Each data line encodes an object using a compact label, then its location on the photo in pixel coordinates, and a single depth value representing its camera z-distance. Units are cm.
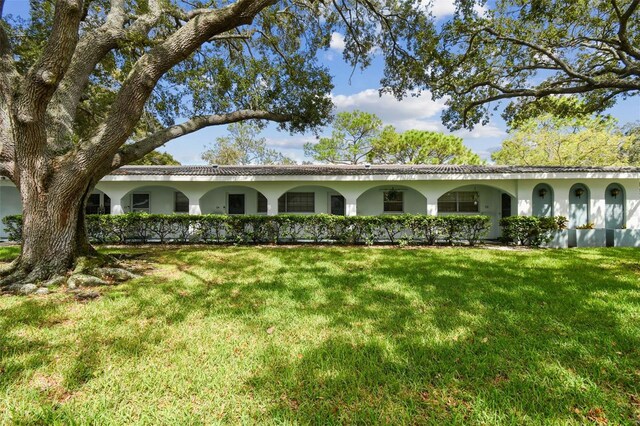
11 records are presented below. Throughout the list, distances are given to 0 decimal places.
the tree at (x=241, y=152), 4078
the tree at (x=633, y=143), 2817
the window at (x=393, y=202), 1427
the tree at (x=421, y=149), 2889
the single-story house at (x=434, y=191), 1173
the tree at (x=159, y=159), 2663
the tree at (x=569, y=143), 2691
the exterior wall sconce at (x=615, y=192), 1235
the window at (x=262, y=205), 1443
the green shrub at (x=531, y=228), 1082
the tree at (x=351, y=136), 3234
